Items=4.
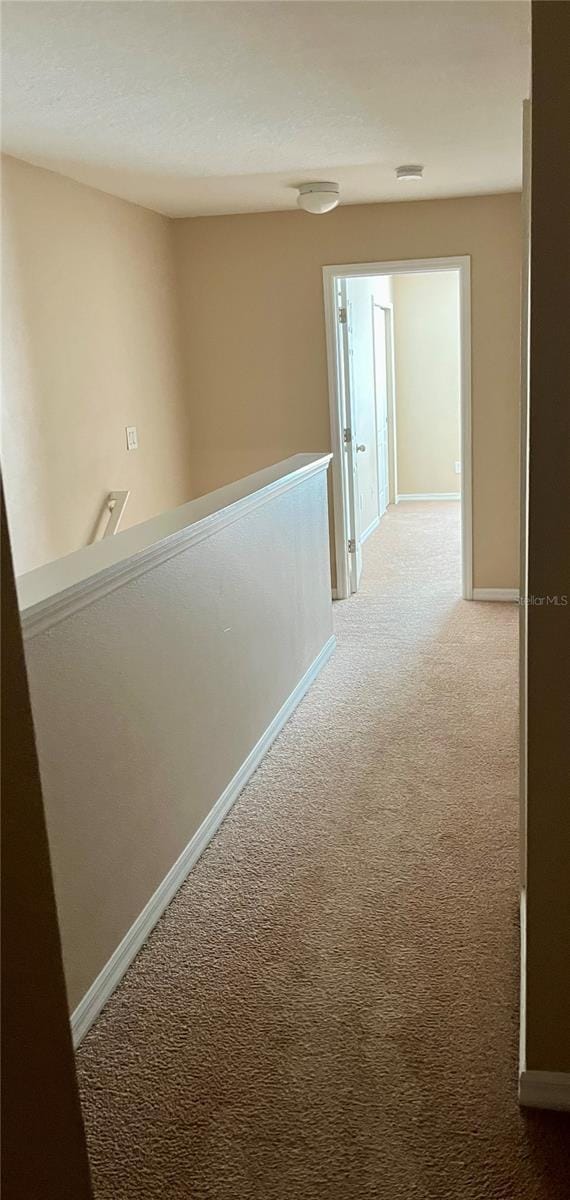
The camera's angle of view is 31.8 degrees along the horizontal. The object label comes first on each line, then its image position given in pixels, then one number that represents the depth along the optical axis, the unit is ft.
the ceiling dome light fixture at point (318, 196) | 15.28
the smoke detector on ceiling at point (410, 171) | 14.17
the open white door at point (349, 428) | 18.60
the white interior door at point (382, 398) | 26.73
